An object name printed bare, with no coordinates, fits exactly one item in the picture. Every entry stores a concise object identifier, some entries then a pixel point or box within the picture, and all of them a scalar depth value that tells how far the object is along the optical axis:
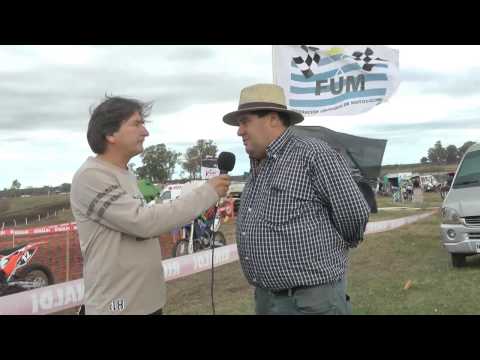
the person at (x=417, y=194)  30.31
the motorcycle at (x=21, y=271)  5.93
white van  7.23
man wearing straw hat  2.21
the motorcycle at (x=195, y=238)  9.58
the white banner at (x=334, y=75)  5.08
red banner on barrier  8.86
